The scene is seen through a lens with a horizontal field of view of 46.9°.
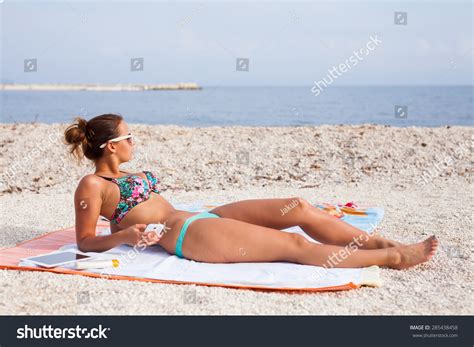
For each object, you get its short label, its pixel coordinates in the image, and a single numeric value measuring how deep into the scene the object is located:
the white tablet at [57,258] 4.27
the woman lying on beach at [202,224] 4.04
